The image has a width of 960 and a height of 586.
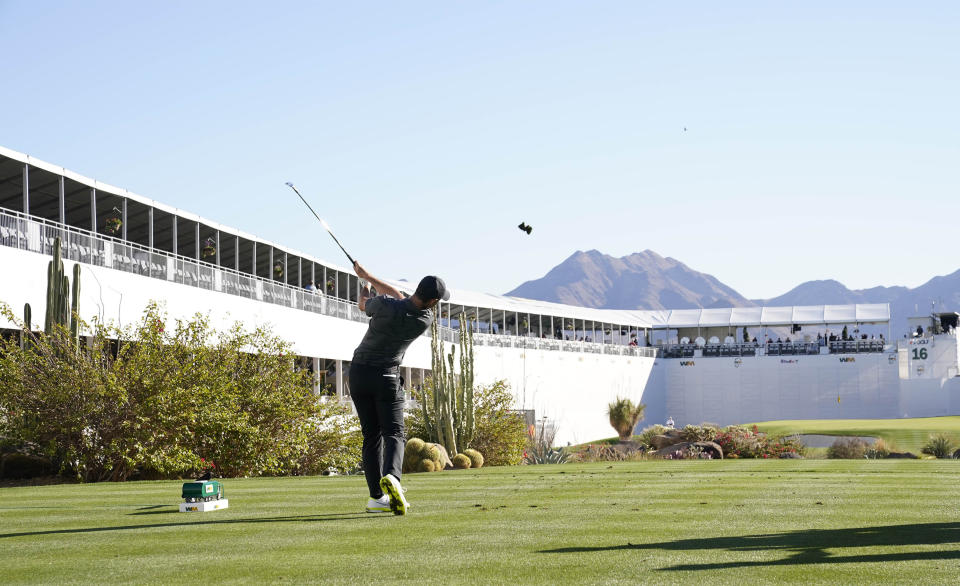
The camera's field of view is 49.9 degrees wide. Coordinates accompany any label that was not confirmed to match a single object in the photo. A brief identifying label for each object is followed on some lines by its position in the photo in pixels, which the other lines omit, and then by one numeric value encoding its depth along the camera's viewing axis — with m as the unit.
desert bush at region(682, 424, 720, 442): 26.30
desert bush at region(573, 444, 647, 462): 22.30
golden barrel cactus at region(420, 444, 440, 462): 19.16
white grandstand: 26.34
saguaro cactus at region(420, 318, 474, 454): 22.30
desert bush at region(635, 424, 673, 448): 29.00
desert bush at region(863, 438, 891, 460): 24.53
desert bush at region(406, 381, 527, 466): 23.09
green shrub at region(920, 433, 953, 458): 25.97
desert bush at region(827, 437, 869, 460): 24.34
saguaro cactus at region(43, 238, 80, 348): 19.22
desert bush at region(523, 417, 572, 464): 22.17
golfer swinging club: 8.02
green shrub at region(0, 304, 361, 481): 16.56
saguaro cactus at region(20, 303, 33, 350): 20.43
